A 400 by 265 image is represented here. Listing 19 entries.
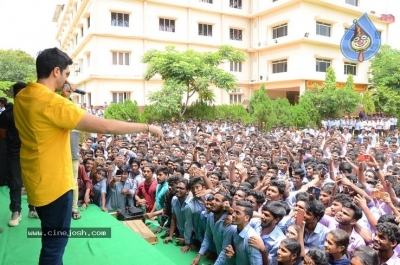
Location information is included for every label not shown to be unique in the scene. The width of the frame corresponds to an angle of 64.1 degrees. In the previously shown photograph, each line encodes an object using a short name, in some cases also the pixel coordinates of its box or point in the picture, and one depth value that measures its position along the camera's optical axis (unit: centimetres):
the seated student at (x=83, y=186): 492
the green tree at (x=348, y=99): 1728
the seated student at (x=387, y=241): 277
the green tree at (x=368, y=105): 1941
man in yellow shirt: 161
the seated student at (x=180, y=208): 439
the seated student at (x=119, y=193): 554
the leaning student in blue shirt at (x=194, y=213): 421
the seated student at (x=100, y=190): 532
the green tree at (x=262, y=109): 1609
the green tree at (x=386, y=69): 2081
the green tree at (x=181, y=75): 1684
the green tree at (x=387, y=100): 1981
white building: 1914
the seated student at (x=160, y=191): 514
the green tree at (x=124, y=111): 1644
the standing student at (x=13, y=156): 326
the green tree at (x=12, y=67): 2727
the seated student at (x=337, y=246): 271
